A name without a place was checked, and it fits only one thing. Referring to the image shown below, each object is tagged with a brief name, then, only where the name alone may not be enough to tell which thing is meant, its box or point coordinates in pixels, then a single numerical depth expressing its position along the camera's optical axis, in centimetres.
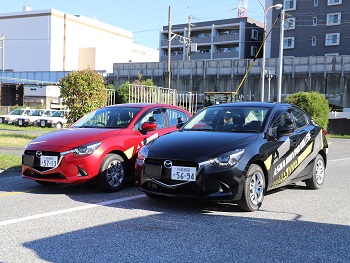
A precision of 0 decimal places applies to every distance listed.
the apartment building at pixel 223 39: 7319
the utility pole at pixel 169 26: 3244
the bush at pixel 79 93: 1638
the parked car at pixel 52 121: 3334
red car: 702
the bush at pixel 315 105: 2408
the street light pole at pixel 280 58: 2380
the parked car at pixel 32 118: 3378
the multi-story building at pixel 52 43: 8900
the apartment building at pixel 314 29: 6078
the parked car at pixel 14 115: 3466
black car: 579
